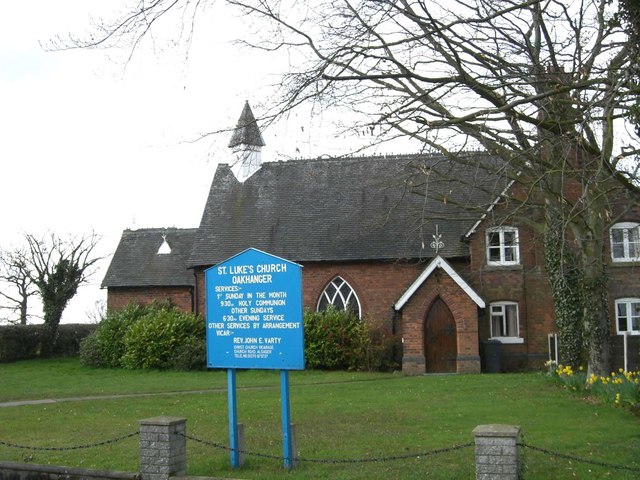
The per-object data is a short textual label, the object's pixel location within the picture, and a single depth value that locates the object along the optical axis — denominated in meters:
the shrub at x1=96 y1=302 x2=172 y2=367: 32.00
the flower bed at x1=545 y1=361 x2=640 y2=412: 16.36
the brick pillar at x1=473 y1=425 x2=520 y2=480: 8.62
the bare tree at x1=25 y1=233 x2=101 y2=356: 39.03
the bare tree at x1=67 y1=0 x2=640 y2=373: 10.28
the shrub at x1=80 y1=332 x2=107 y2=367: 32.53
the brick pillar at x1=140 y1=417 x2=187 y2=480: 10.16
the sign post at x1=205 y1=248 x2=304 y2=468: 11.34
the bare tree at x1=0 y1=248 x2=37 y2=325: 52.06
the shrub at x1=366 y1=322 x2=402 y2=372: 29.11
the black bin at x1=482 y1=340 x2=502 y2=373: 28.42
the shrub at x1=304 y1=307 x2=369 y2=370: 29.27
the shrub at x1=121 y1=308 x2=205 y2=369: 30.59
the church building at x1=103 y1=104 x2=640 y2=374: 28.69
